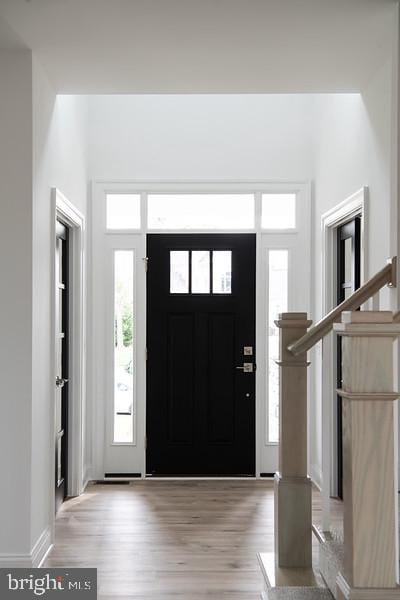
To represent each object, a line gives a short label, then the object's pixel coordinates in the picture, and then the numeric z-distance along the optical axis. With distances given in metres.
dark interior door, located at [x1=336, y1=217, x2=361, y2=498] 4.31
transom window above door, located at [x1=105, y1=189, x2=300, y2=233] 5.55
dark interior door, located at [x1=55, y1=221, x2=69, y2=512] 4.50
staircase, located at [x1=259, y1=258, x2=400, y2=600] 1.70
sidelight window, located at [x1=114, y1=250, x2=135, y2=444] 5.54
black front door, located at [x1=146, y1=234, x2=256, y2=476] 5.52
